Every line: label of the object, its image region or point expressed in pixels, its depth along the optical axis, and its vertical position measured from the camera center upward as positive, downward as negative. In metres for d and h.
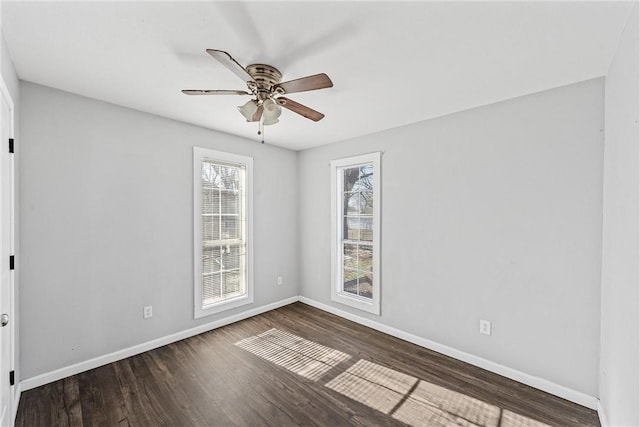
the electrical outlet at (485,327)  2.64 -1.07
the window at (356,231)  3.55 -0.27
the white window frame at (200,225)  3.34 -0.18
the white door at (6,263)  1.74 -0.34
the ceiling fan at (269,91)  1.79 +0.81
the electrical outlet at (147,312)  2.95 -1.06
